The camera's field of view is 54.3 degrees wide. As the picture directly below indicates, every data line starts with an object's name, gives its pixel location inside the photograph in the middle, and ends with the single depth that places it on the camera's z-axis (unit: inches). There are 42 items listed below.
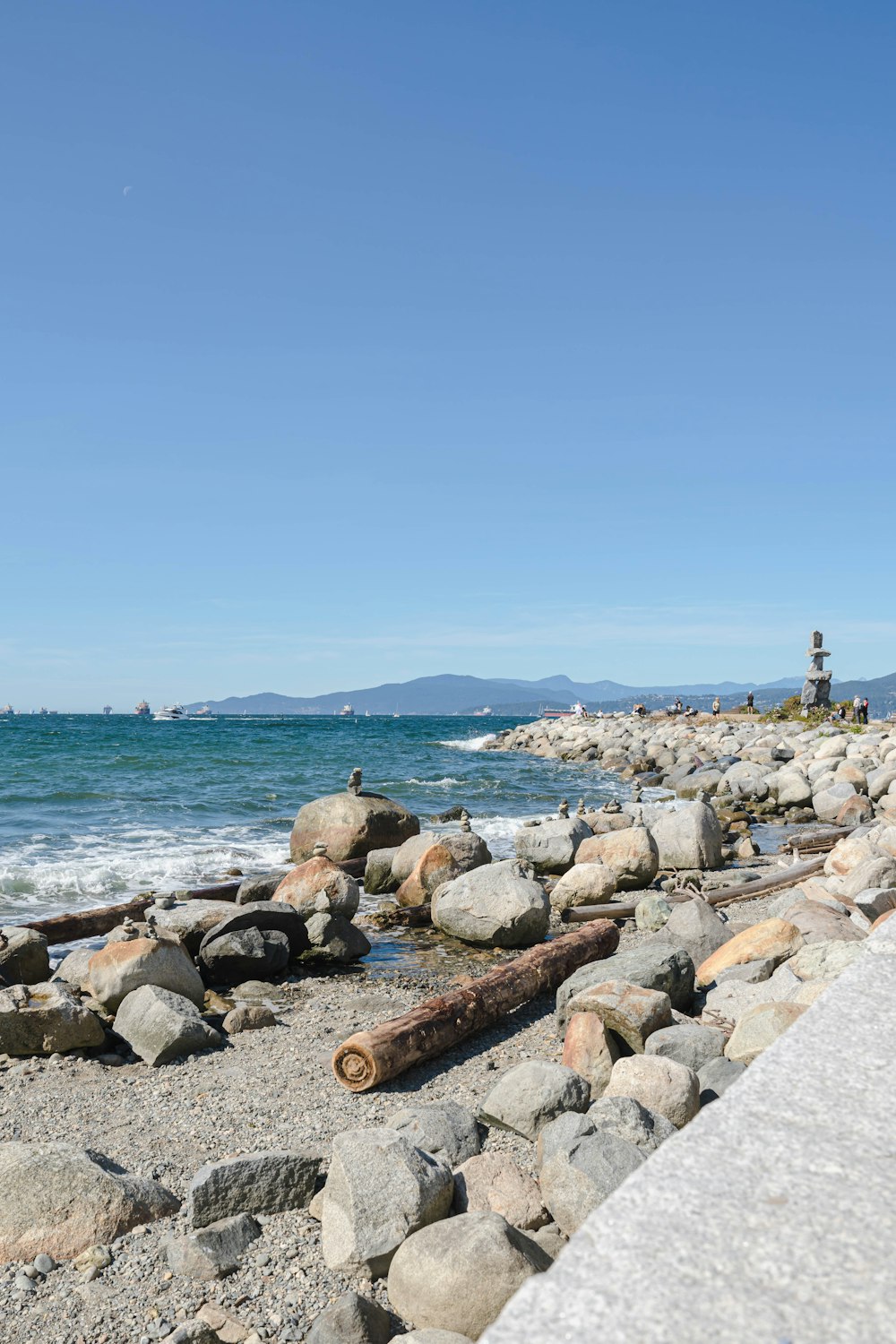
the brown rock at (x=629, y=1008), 231.5
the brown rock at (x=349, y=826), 566.6
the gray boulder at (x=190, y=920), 365.4
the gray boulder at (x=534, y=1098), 199.0
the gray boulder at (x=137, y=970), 294.8
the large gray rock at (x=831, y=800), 765.3
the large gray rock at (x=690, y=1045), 217.8
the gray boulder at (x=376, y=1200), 149.3
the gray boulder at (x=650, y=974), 275.1
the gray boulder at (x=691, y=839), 544.7
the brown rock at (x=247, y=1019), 290.2
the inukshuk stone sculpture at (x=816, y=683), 1537.9
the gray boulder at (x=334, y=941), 382.3
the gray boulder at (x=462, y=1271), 133.5
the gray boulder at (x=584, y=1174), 153.2
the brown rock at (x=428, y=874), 464.1
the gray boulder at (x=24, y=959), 324.5
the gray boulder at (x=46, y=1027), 264.8
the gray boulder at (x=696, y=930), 332.2
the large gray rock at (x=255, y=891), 445.7
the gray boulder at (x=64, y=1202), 156.6
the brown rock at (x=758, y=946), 291.1
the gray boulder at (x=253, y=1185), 165.2
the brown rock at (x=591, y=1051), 222.2
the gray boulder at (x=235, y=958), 348.8
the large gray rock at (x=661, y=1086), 188.4
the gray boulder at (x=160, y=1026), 262.1
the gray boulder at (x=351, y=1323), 130.6
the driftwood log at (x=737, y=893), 434.9
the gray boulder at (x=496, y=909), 386.3
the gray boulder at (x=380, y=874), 517.0
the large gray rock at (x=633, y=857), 498.6
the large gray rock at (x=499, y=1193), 159.0
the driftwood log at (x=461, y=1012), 236.5
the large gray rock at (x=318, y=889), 418.6
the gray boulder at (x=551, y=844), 540.4
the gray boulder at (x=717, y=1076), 201.8
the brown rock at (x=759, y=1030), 207.8
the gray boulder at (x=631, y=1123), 170.6
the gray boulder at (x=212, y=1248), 151.3
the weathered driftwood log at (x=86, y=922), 387.5
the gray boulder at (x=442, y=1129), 187.2
